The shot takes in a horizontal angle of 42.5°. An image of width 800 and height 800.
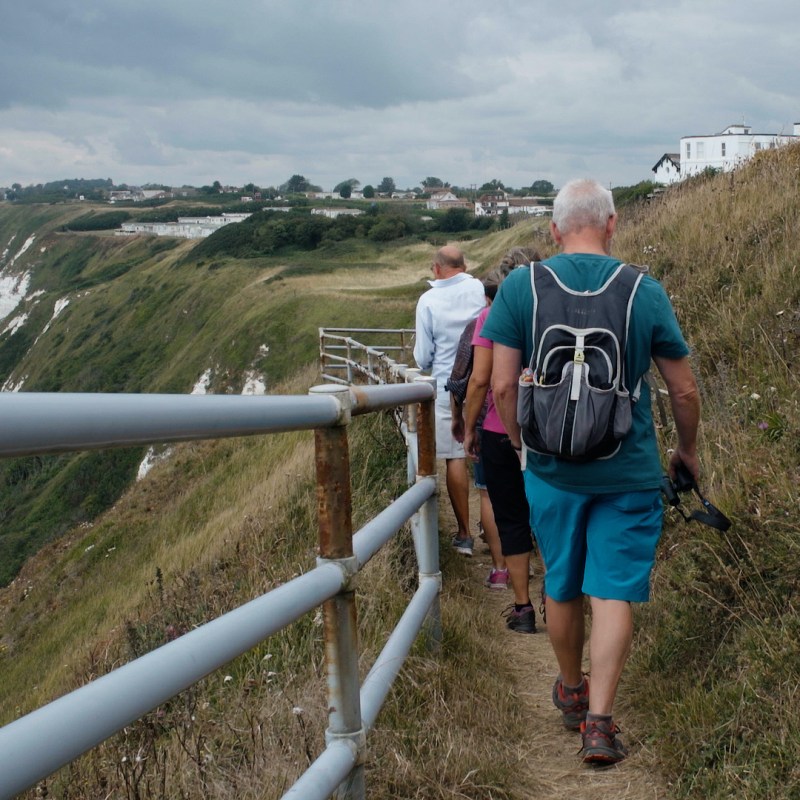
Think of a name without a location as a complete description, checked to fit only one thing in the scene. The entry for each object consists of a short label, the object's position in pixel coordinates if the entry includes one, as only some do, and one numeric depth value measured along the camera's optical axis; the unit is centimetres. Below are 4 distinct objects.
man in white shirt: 607
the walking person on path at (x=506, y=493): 482
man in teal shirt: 317
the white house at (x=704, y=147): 5275
